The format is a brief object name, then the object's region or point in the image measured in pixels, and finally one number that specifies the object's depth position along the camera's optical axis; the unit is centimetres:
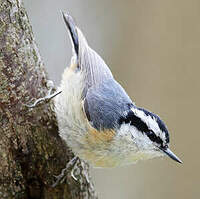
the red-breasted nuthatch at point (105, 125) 515
